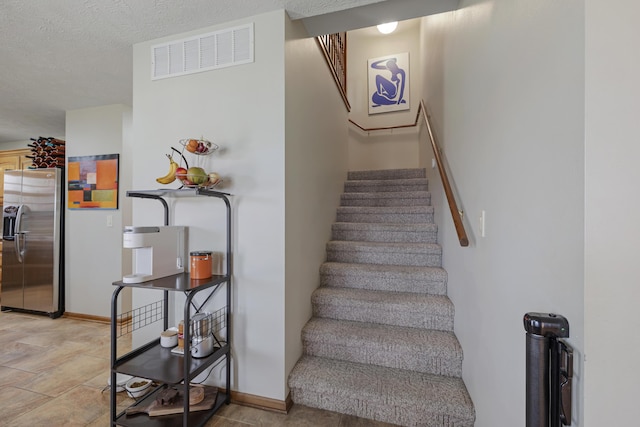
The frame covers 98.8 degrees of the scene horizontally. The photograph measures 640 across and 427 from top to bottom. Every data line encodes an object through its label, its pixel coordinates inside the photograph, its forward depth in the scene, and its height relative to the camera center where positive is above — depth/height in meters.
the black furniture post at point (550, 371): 0.60 -0.34
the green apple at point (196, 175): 1.57 +0.21
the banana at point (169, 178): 1.66 +0.21
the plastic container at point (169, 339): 1.71 -0.80
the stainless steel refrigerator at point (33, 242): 3.29 -0.38
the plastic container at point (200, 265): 1.63 -0.31
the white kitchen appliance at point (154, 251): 1.53 -0.24
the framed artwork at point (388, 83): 4.52 +2.20
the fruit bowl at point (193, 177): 1.57 +0.20
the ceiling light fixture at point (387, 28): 4.36 +2.97
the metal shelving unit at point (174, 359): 1.41 -0.84
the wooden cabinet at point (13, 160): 4.09 +0.77
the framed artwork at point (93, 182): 3.11 +0.35
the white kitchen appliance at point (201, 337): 1.60 -0.75
